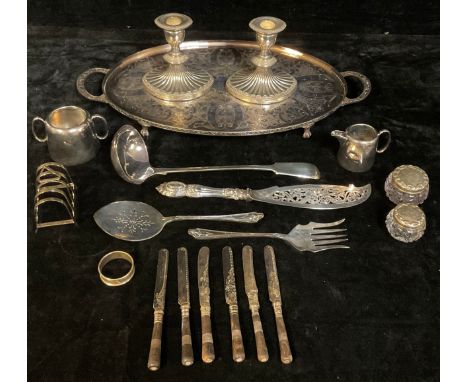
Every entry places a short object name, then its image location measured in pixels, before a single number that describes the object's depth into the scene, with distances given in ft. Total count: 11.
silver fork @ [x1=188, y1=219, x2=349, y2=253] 4.69
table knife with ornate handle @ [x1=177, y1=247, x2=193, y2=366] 3.81
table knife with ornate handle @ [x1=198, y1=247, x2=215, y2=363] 3.82
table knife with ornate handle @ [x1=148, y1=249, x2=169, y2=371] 3.80
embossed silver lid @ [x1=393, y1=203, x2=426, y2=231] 4.65
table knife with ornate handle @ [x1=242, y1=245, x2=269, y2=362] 3.84
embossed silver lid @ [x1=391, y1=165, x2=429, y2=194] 4.90
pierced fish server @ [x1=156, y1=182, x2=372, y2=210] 5.05
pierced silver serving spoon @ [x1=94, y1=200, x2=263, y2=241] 4.73
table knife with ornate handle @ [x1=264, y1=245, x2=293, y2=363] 3.87
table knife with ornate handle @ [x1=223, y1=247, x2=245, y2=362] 3.84
